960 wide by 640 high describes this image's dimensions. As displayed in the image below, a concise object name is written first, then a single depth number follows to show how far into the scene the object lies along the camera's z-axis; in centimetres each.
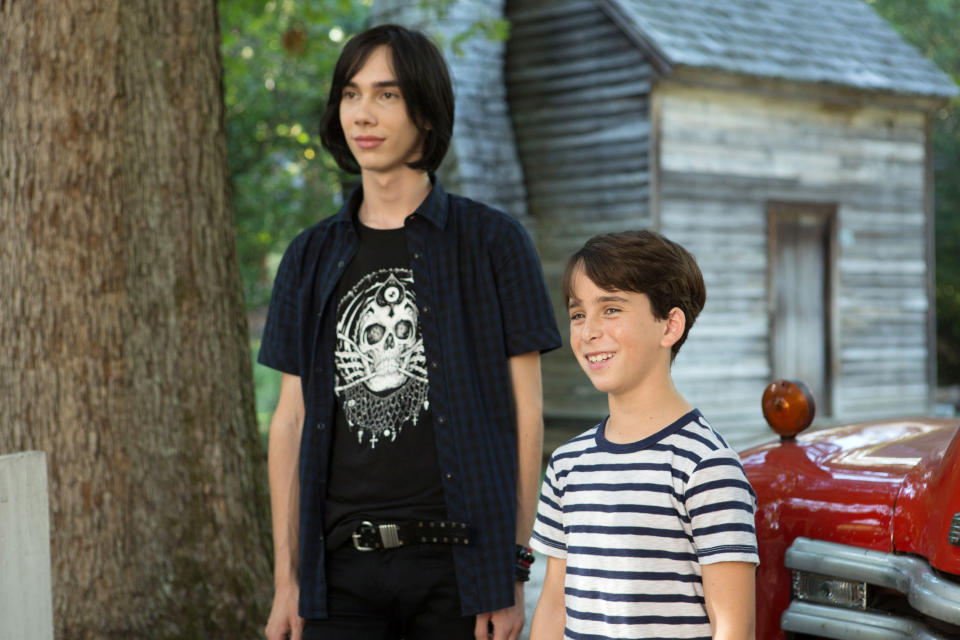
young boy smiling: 198
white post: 262
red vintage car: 232
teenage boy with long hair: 259
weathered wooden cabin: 1269
